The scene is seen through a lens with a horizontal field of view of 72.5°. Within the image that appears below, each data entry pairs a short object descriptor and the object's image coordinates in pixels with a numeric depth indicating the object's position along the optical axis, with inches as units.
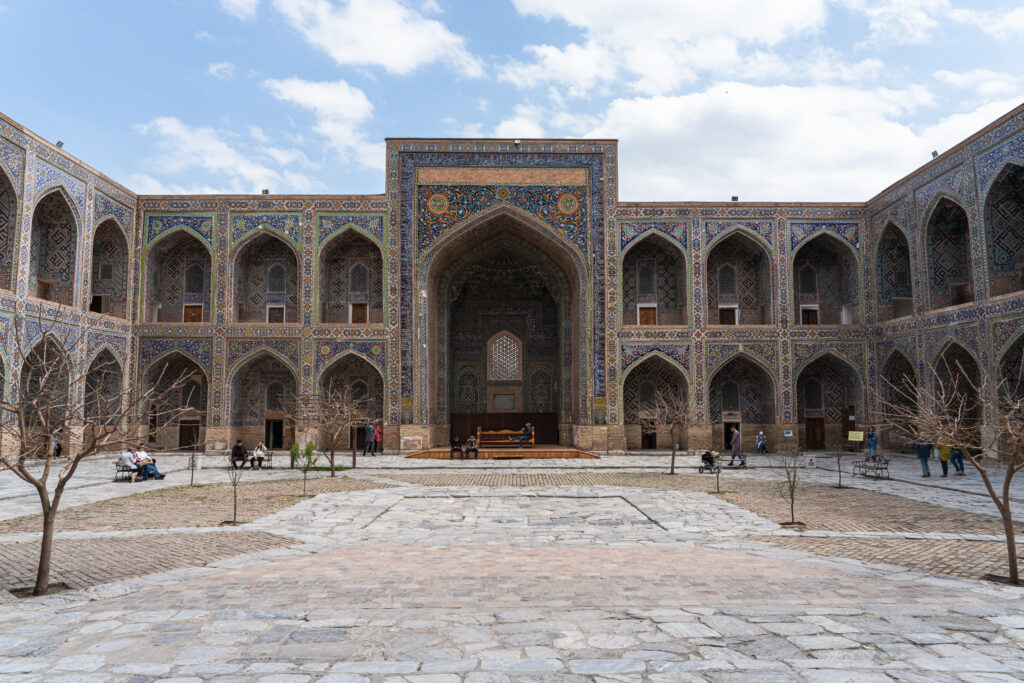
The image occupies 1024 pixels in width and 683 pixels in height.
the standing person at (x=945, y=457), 586.6
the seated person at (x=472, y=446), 839.9
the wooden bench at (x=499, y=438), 982.5
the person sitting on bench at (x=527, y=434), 970.1
